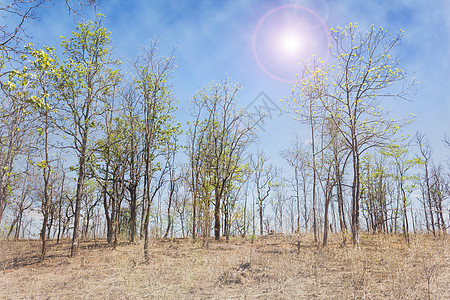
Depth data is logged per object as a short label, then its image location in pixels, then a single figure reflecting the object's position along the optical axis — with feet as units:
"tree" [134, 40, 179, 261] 41.76
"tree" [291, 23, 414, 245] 39.91
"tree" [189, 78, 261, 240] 66.95
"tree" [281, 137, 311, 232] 88.81
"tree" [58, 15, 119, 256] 46.78
